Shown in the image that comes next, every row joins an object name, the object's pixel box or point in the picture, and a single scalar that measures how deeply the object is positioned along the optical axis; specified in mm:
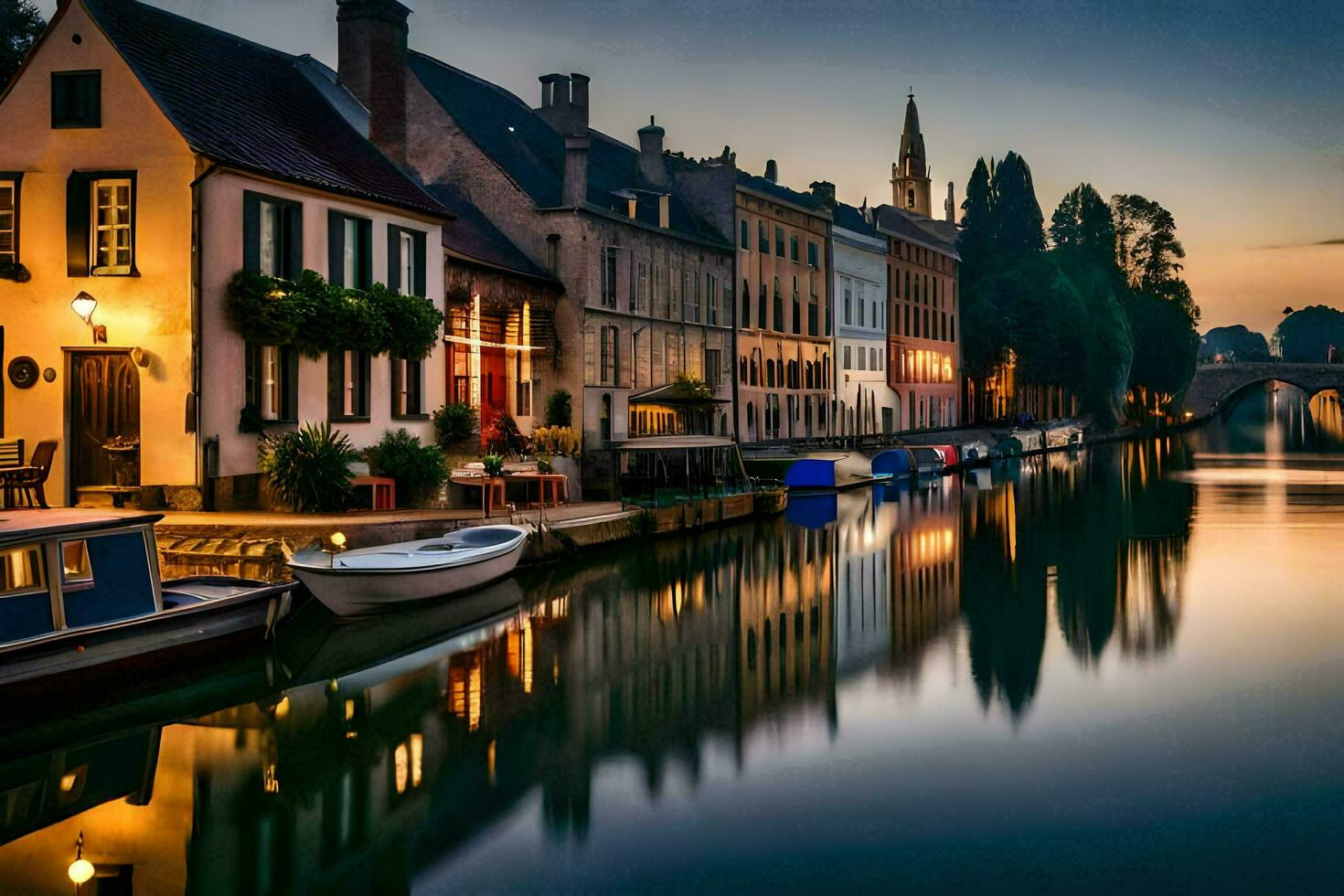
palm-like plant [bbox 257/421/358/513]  22828
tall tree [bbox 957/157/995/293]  95625
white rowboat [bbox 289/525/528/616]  18828
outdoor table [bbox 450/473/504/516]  26422
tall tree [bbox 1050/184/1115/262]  99812
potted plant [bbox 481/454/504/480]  26594
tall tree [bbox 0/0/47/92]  35844
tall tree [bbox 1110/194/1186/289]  105062
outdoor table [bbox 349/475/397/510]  24548
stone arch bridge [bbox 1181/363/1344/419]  132375
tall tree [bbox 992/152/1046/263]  100438
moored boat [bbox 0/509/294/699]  14164
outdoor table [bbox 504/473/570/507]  27891
